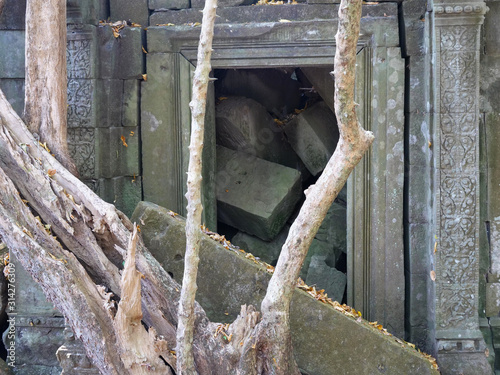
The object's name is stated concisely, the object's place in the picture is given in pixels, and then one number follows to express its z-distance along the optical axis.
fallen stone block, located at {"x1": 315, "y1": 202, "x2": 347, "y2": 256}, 6.75
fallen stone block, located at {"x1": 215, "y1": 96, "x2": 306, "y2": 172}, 6.93
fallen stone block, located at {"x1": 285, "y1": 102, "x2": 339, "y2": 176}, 6.99
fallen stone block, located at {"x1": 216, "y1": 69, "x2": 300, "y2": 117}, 7.45
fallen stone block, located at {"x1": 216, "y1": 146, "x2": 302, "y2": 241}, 6.55
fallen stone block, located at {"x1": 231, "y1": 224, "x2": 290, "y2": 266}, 6.90
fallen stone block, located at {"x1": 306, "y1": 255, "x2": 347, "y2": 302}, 6.27
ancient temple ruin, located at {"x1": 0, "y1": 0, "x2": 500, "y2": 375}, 5.11
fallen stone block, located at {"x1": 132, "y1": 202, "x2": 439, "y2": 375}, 4.54
